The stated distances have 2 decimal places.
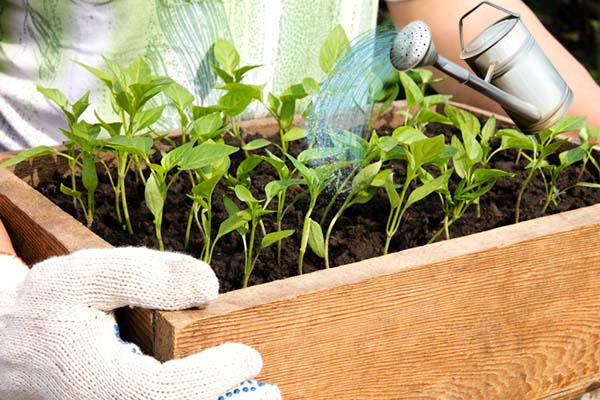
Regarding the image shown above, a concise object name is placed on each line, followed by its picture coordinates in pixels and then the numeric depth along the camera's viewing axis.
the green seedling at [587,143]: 1.22
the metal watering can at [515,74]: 1.13
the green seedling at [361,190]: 1.06
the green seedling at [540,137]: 1.16
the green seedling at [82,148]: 1.06
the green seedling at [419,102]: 1.21
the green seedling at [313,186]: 1.04
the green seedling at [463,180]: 1.10
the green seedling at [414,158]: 1.06
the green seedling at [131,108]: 1.02
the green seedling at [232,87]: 1.14
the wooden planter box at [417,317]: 0.95
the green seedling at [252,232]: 1.01
